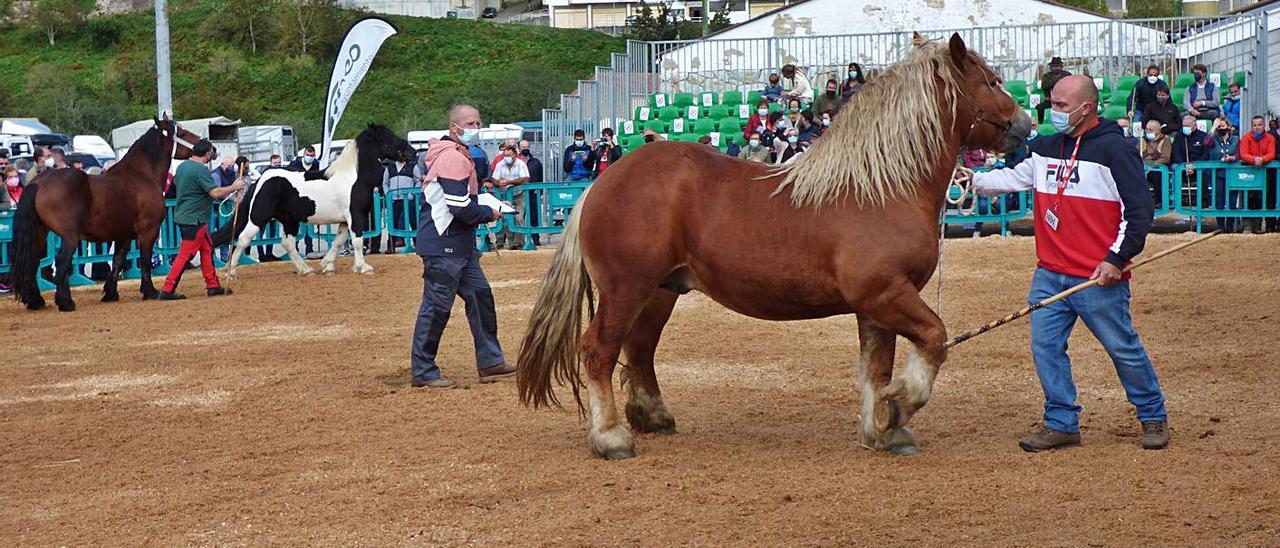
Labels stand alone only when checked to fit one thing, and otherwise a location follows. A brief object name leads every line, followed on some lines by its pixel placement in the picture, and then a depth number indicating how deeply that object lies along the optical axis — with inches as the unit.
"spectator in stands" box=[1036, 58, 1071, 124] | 846.0
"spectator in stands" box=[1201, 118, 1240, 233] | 755.4
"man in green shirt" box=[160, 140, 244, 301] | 647.8
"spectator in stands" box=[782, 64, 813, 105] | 961.8
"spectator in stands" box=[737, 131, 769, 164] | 824.9
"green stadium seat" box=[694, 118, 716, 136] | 1016.9
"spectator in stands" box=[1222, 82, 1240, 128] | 888.9
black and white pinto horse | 730.8
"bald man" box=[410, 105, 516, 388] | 358.0
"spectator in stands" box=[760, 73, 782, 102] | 982.4
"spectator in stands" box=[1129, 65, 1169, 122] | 861.8
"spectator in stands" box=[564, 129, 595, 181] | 904.9
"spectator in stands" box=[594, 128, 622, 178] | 888.3
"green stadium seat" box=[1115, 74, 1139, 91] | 949.8
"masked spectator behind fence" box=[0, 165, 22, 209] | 759.7
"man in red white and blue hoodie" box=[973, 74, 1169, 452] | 252.8
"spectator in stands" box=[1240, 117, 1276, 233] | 734.5
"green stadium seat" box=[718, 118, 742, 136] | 1003.3
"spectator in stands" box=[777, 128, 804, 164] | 799.7
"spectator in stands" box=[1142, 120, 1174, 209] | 779.4
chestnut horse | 255.1
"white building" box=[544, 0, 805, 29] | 3004.4
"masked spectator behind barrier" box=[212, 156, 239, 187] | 884.6
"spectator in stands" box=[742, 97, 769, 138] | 900.0
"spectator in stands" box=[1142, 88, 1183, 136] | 787.4
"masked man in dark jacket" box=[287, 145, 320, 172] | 858.2
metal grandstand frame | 1002.1
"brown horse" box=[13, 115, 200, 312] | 614.9
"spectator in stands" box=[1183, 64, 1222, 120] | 869.2
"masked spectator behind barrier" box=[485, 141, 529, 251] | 868.6
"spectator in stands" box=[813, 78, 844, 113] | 831.7
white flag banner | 796.6
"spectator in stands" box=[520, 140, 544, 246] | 876.0
